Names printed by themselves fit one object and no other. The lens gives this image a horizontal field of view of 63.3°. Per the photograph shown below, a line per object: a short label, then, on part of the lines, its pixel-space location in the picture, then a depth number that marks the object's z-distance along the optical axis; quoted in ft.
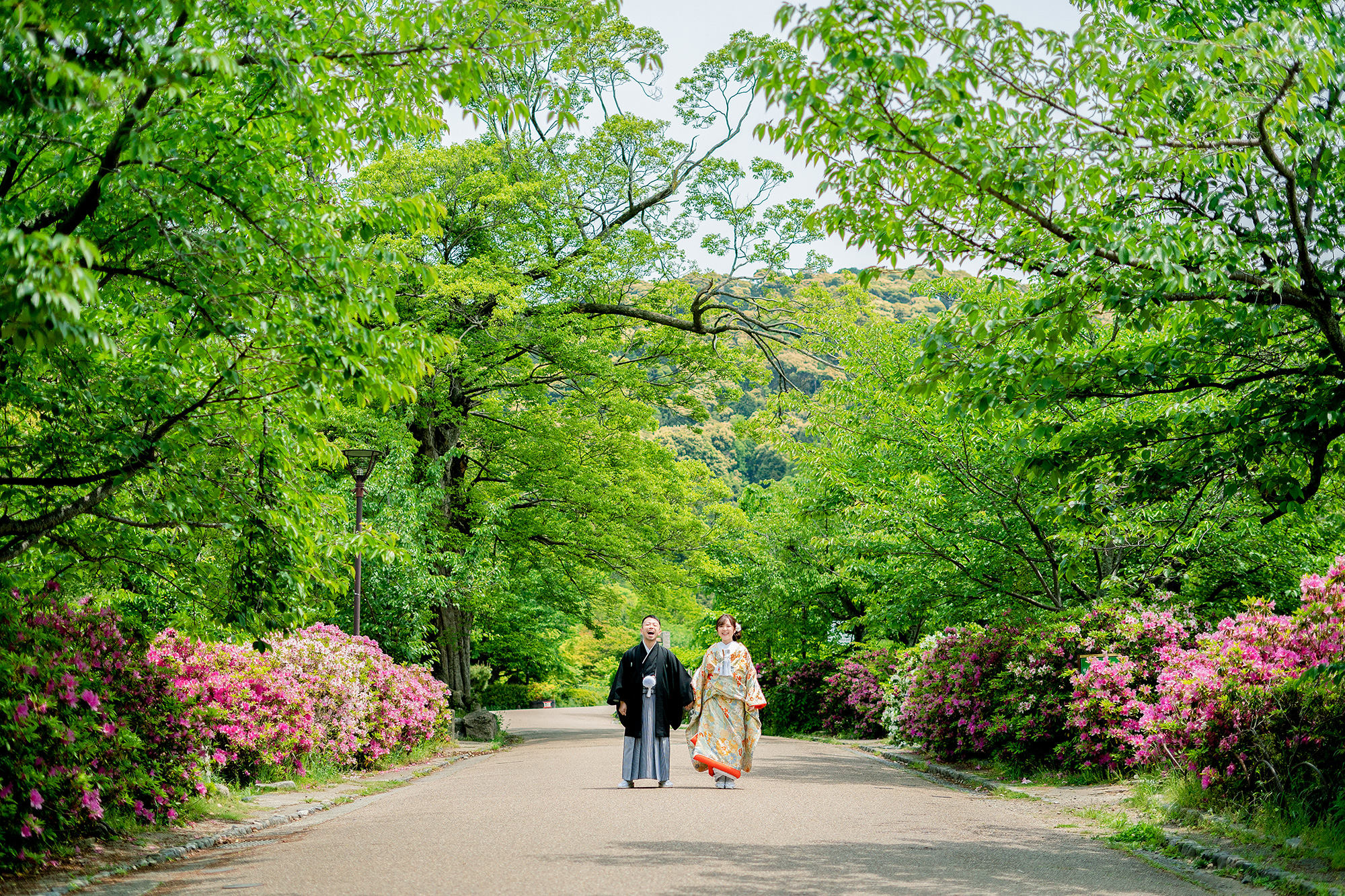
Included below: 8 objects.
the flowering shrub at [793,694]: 103.50
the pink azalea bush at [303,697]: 32.27
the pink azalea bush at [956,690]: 53.93
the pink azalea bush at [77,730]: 22.39
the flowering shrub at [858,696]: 83.97
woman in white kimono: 42.14
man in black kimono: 42.27
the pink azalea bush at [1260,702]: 27.09
